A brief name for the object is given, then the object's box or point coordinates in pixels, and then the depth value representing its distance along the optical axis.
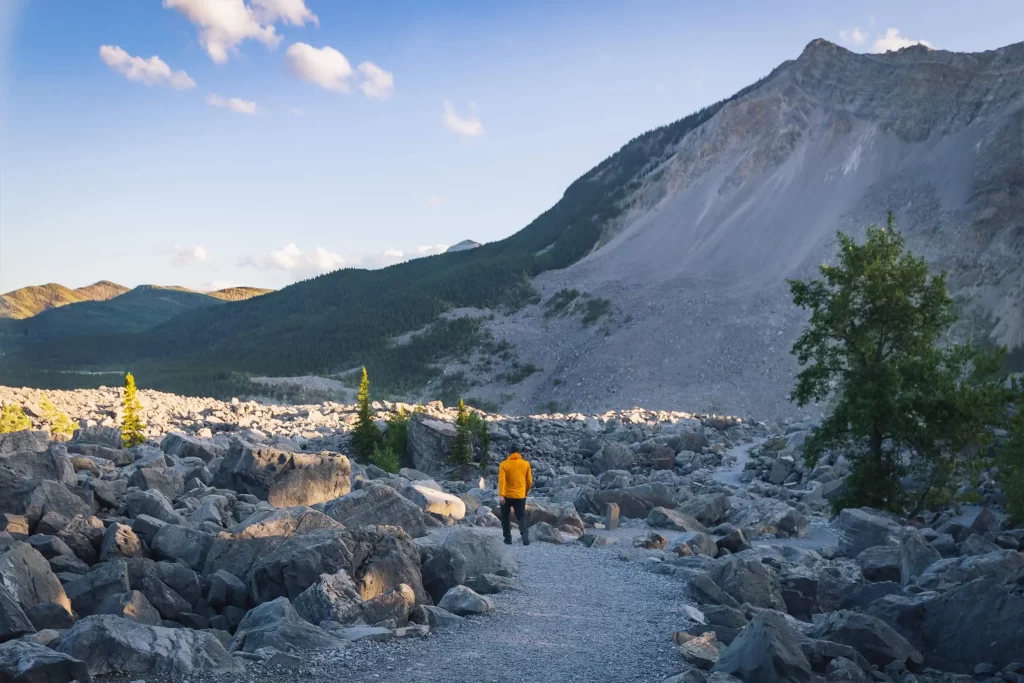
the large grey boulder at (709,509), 19.67
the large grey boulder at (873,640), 9.86
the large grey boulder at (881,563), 14.29
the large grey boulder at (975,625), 10.27
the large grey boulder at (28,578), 9.34
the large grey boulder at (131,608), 9.42
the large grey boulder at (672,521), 18.28
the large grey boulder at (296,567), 10.53
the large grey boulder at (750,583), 11.99
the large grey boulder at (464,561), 11.65
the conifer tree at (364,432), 29.66
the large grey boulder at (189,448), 20.81
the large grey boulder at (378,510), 13.82
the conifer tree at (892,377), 17.80
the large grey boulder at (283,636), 8.77
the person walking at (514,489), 15.52
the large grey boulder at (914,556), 13.50
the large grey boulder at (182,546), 11.84
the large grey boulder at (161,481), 15.36
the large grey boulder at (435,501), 16.34
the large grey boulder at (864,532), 15.98
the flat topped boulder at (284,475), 16.34
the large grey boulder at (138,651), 7.91
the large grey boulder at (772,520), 18.52
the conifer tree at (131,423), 25.78
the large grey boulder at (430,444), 27.86
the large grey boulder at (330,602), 9.71
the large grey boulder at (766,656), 8.21
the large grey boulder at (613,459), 27.67
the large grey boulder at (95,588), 9.97
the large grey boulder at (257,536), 11.44
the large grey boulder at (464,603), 10.50
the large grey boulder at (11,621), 8.42
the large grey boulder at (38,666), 7.21
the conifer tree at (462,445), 27.25
